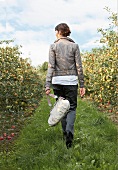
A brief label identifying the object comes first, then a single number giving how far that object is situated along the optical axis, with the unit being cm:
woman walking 404
